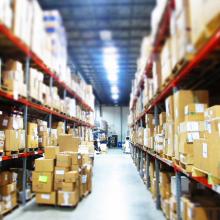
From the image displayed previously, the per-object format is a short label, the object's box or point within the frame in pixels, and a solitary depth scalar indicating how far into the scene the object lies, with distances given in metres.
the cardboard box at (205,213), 2.88
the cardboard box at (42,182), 4.90
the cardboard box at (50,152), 5.18
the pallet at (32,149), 5.42
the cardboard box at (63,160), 5.06
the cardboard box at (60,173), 4.98
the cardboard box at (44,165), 5.03
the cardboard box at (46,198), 4.87
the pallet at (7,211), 4.38
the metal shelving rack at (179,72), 2.10
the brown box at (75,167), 5.25
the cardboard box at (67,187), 4.84
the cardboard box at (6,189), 4.55
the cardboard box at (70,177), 4.90
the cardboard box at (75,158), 5.27
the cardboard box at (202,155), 2.59
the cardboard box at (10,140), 4.61
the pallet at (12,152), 4.64
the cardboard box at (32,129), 5.48
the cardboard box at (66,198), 4.80
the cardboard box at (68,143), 6.01
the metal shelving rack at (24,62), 4.15
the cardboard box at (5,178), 4.59
